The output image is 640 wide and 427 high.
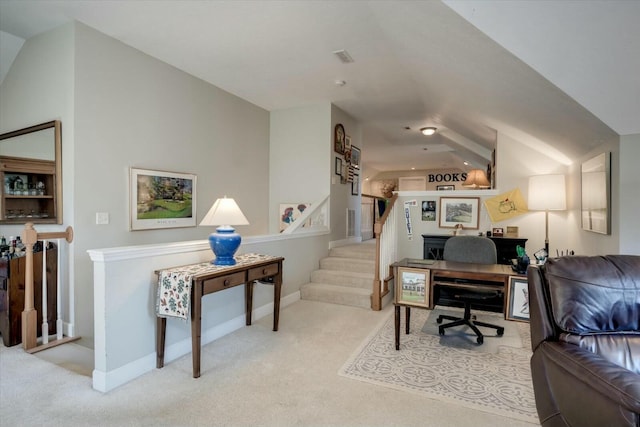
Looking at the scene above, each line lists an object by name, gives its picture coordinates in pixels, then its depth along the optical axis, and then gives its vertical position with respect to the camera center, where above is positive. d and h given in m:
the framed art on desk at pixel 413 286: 2.94 -0.67
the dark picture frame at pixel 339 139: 5.66 +1.28
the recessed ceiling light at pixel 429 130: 6.92 +1.73
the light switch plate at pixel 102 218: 3.40 -0.06
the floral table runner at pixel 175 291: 2.43 -0.59
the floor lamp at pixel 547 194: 4.05 +0.22
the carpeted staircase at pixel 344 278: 4.51 -0.98
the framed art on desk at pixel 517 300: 2.61 -0.70
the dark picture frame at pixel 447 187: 12.29 +0.93
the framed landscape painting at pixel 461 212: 4.79 +0.00
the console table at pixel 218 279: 2.46 -0.58
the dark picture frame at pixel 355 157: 6.48 +1.10
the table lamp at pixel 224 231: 2.87 -0.17
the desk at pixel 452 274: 2.80 -0.54
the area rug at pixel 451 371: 2.22 -1.26
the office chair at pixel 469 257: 3.17 -0.48
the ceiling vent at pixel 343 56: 3.74 +1.81
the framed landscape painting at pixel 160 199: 3.71 +0.15
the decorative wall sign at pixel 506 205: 4.63 +0.09
